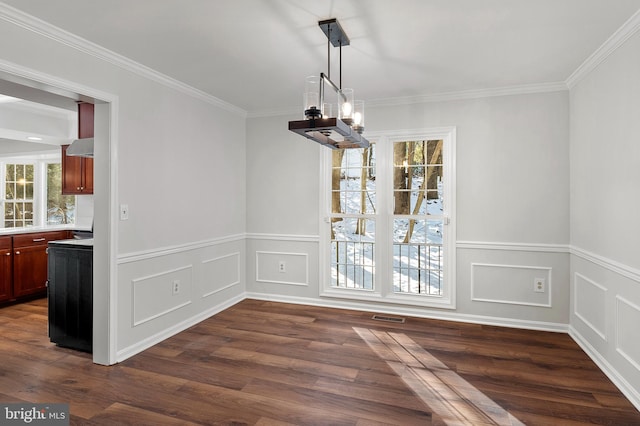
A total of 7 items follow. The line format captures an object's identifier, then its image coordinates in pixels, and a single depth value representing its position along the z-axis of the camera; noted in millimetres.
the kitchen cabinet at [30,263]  4711
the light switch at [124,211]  3097
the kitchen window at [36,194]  6141
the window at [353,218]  4492
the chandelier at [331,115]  2303
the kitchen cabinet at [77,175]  5195
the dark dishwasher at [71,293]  3232
